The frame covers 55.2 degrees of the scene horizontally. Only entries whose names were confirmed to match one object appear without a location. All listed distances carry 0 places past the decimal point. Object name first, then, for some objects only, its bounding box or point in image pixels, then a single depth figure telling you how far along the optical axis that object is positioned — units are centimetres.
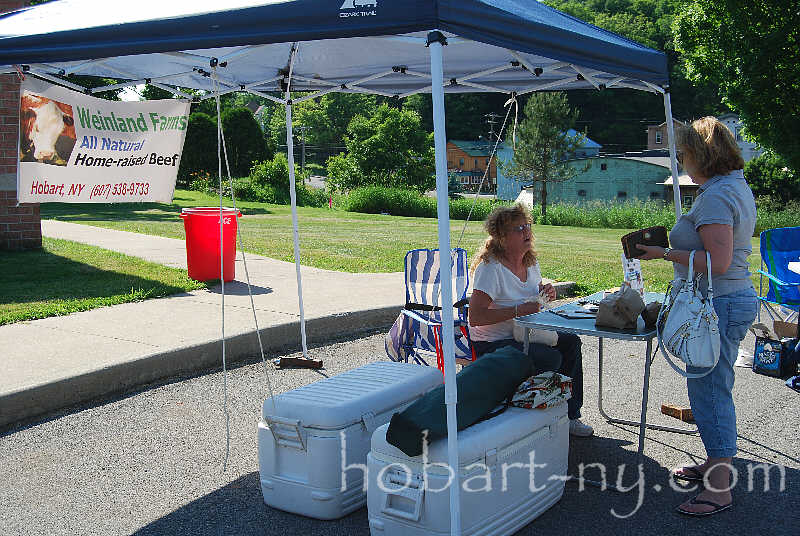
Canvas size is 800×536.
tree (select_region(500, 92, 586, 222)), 4947
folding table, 407
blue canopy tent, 322
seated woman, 471
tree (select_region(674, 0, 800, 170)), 2631
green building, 6059
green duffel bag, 335
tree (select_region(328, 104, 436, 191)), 4925
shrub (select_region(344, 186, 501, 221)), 3550
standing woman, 373
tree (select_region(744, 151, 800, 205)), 4416
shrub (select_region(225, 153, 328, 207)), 3681
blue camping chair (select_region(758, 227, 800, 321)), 728
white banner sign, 443
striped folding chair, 523
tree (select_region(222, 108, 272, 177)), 4304
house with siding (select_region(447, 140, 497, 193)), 8806
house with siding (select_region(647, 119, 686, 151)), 8131
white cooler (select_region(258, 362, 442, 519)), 374
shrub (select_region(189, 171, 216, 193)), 3701
